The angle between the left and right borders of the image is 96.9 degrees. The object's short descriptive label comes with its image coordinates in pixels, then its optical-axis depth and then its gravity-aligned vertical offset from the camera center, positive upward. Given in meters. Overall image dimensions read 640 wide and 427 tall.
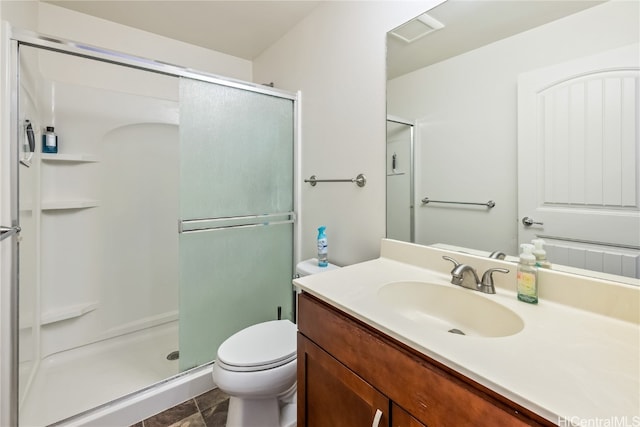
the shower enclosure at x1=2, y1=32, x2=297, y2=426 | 1.51 -0.06
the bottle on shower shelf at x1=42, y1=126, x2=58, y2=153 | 1.69 +0.43
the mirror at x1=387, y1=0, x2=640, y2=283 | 0.84 +0.47
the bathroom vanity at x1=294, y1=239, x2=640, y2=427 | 0.49 -0.30
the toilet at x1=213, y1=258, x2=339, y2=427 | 1.18 -0.69
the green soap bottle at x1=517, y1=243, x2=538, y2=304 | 0.85 -0.20
